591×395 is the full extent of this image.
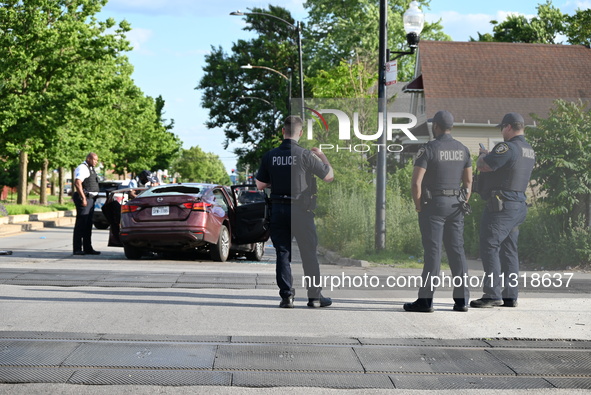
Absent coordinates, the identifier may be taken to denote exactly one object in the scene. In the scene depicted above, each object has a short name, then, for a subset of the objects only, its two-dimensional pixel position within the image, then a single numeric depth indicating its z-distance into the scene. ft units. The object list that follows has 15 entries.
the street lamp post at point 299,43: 103.13
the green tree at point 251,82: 191.31
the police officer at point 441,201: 27.73
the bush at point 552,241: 44.39
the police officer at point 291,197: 28.58
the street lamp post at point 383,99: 52.01
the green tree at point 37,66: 101.40
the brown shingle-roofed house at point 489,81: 114.73
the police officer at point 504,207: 28.66
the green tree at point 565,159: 44.24
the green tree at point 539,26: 177.91
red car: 46.73
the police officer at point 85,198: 49.85
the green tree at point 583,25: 109.09
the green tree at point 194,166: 526.16
